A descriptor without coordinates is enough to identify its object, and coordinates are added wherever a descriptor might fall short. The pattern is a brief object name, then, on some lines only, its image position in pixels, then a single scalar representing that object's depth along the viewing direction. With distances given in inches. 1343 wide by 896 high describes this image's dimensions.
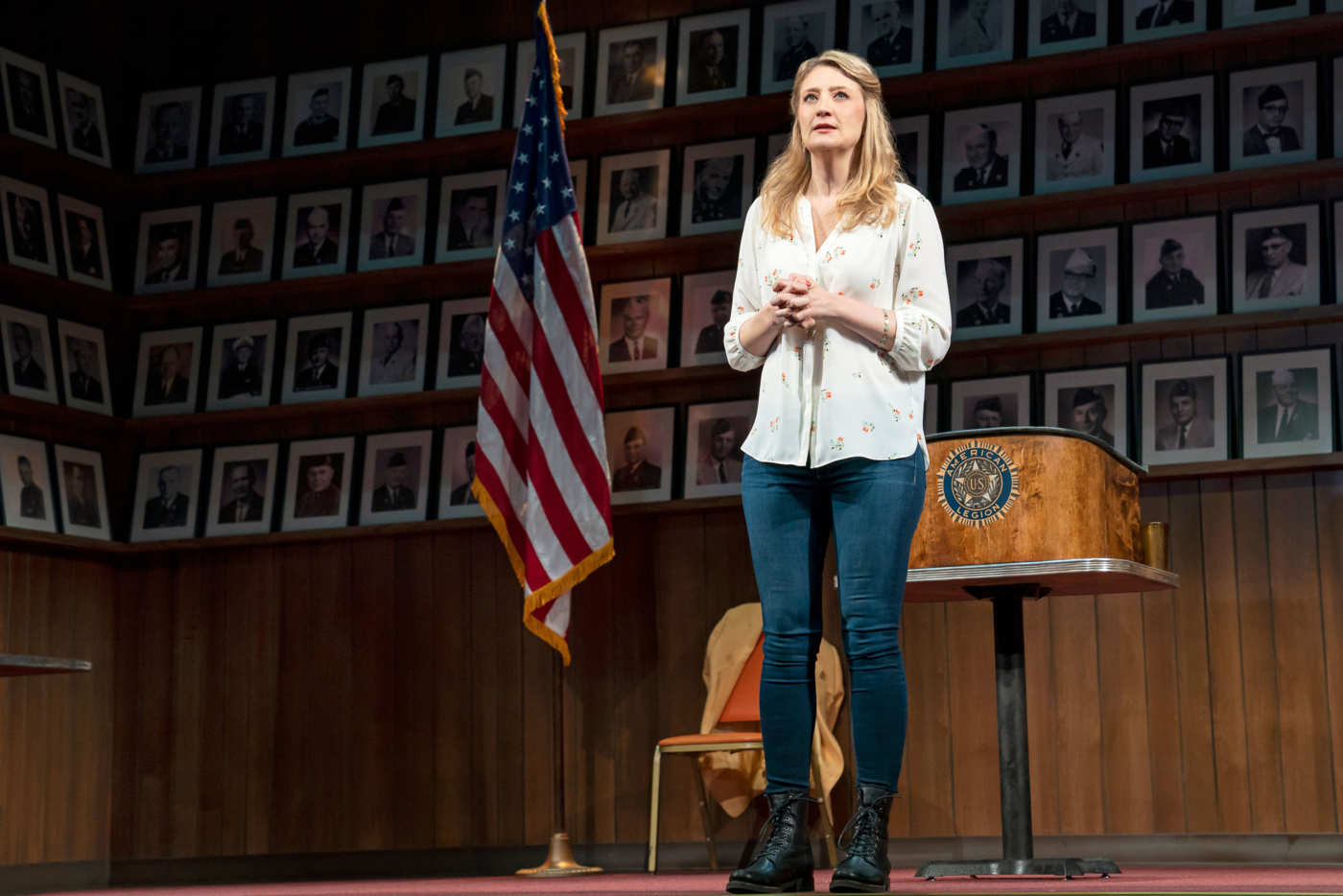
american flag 414.9
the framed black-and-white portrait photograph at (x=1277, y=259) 396.8
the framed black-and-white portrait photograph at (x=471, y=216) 474.9
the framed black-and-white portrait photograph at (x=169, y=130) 510.0
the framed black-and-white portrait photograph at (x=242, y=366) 490.0
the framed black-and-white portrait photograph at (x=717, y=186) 450.9
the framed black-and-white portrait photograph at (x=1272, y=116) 401.1
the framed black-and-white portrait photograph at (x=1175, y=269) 405.7
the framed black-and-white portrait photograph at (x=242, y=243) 495.2
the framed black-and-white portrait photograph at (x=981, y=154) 426.3
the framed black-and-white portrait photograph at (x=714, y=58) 457.1
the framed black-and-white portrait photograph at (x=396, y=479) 470.6
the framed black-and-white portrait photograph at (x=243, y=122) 502.6
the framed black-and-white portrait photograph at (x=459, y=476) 466.6
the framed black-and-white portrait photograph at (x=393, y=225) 481.1
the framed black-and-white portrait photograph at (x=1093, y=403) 409.4
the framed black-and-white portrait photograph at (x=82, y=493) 474.6
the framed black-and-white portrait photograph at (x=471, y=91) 479.8
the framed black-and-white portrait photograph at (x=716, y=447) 441.1
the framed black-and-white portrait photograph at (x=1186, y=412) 398.9
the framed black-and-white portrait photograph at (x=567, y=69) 474.0
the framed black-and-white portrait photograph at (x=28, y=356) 462.3
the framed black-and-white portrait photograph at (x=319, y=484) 477.4
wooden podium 273.9
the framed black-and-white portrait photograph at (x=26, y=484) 453.7
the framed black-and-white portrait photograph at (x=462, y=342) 471.2
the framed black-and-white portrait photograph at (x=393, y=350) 476.4
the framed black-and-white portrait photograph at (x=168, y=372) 496.4
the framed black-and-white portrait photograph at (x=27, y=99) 471.2
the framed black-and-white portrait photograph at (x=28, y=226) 466.3
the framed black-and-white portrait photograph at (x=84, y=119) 492.1
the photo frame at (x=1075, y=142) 418.9
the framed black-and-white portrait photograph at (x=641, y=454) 448.8
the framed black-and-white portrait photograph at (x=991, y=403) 418.9
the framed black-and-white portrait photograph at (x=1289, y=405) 389.7
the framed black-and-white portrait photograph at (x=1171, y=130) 410.0
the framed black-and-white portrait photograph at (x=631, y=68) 465.4
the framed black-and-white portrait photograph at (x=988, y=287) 422.3
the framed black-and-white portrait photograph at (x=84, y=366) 482.6
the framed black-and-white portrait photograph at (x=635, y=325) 455.2
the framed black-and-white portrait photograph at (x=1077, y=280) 414.0
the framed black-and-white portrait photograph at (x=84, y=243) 487.2
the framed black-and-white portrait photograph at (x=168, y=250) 502.0
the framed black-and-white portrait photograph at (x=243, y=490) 484.4
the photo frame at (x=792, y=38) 450.6
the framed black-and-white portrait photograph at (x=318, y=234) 488.1
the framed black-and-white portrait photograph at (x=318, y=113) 494.9
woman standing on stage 193.5
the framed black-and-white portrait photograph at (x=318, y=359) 483.2
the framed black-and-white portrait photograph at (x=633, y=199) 459.2
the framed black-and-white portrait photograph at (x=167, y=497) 489.7
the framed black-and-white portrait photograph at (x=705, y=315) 447.8
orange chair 381.7
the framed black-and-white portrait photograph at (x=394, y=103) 486.6
